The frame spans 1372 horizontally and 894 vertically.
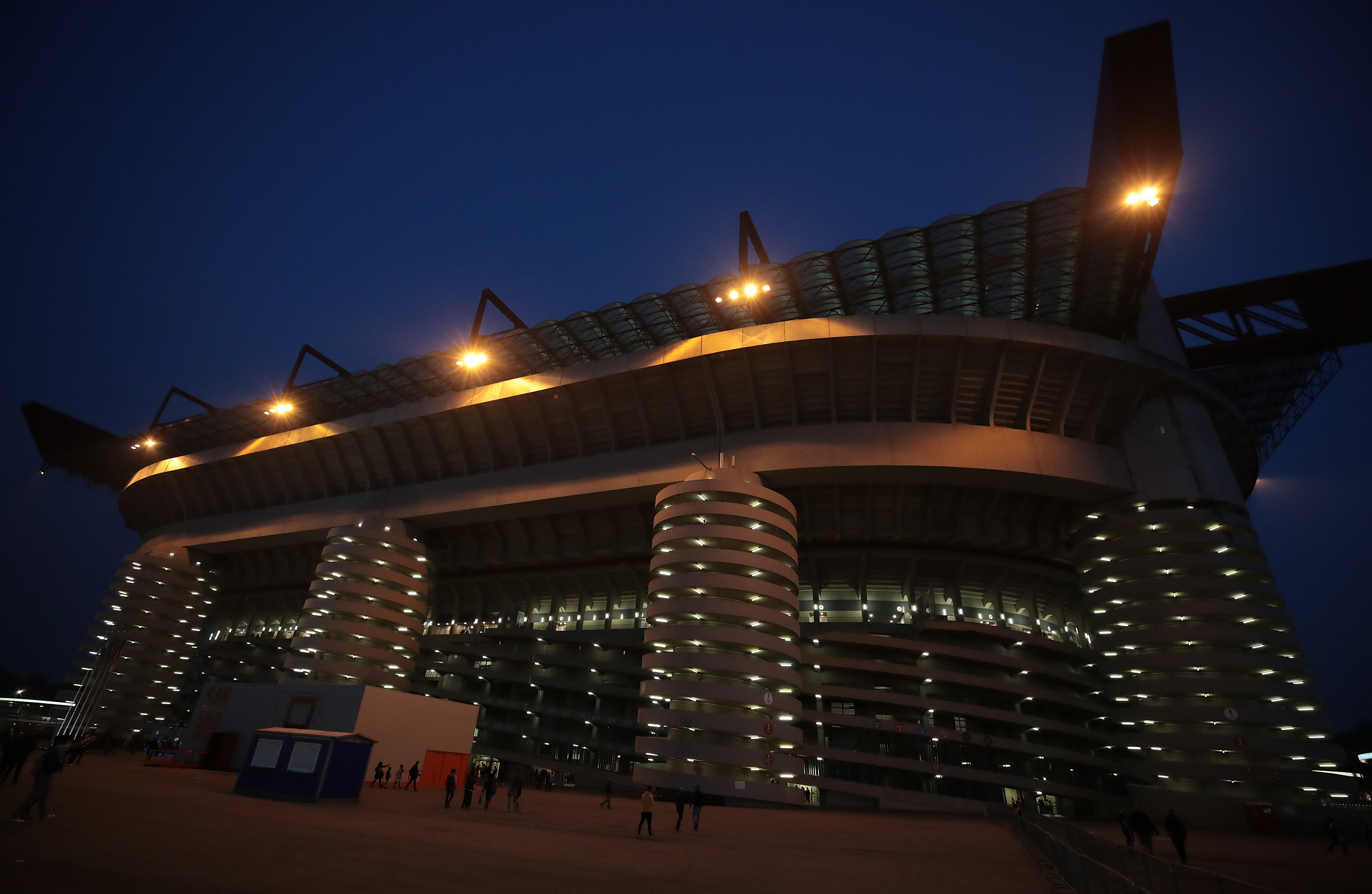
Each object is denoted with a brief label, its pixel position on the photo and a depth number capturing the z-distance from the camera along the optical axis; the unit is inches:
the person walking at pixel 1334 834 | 940.6
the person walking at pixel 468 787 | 941.2
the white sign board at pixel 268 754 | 859.4
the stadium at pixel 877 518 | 1475.1
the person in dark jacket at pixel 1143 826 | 663.8
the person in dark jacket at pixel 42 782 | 451.8
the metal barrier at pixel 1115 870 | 295.7
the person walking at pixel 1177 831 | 658.8
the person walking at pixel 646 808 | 729.6
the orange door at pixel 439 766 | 1396.4
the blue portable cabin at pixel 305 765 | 832.3
